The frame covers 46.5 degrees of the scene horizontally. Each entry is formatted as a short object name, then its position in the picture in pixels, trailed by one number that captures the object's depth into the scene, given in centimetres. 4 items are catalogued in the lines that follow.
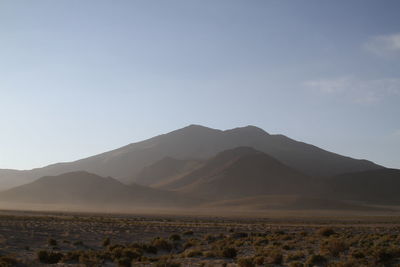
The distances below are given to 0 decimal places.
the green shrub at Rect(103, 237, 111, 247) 2697
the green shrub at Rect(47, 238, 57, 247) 2577
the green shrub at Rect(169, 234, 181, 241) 3014
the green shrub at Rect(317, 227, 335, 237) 3209
